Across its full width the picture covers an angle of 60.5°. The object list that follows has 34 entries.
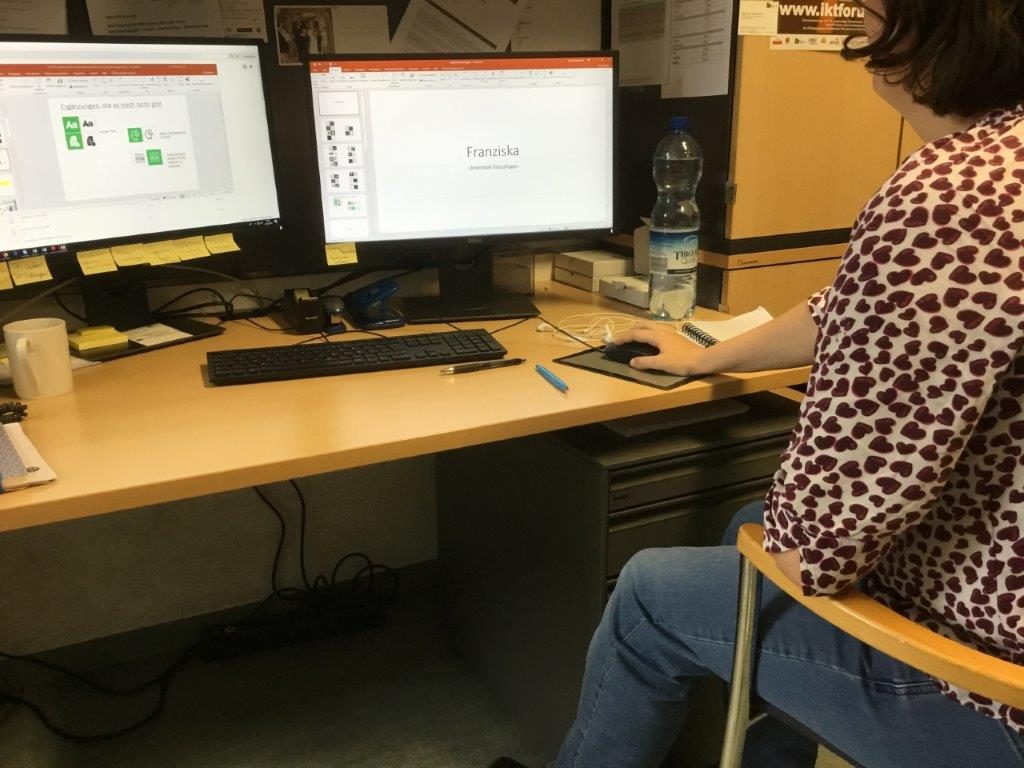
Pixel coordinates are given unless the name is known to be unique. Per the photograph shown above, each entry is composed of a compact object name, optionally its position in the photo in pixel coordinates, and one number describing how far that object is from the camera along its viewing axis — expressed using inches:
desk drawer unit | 50.3
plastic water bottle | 60.6
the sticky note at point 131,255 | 55.2
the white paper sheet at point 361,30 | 63.1
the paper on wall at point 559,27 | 69.7
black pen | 51.1
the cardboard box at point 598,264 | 70.8
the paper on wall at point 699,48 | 59.7
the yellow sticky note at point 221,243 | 58.6
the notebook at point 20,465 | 36.4
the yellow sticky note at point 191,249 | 57.4
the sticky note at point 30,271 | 51.8
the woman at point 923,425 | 28.2
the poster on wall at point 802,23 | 58.6
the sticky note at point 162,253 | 56.4
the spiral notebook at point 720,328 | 55.7
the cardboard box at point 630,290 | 65.5
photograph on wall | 61.6
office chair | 27.0
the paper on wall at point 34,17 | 54.4
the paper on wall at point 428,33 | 65.1
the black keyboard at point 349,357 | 50.3
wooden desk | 37.6
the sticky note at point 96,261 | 53.9
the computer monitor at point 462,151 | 58.6
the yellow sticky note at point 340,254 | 60.7
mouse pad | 49.0
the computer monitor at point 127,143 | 50.6
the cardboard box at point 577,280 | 71.3
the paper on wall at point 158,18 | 57.1
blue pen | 48.1
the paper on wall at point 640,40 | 66.1
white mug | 46.9
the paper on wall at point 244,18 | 60.1
